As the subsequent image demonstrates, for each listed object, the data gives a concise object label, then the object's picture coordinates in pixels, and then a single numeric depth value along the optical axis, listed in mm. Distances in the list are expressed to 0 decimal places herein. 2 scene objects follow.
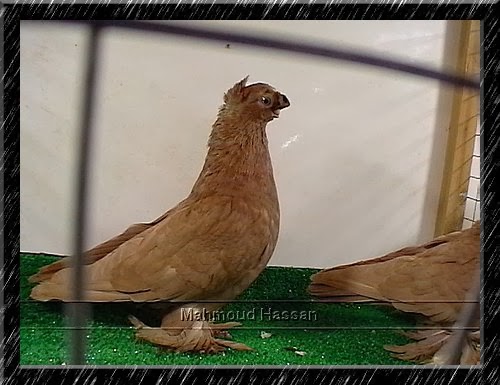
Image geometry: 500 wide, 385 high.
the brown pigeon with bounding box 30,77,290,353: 892
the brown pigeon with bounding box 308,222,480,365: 906
